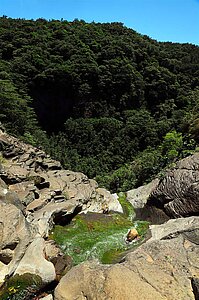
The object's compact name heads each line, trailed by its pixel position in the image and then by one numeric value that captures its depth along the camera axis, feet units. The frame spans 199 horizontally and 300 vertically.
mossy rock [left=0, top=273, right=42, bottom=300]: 31.86
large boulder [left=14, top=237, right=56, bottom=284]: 33.12
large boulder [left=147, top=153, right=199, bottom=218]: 49.78
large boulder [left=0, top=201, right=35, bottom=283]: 34.14
